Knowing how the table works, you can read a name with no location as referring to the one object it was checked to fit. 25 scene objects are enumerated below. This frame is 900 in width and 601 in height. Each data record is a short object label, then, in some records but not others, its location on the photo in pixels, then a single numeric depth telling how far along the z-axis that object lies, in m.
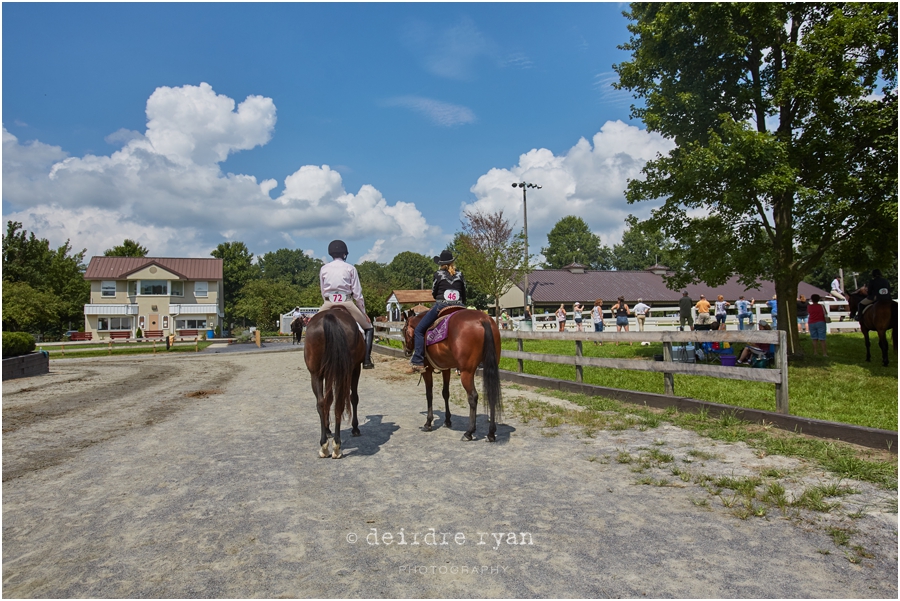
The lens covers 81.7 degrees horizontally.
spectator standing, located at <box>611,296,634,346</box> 21.91
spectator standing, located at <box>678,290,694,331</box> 21.06
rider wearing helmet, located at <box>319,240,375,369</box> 6.92
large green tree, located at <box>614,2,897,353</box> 11.94
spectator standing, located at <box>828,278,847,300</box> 18.00
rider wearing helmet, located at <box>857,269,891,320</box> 12.51
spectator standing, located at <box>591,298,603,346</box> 22.89
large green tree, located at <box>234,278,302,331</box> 62.47
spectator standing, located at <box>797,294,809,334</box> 18.70
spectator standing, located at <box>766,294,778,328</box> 22.28
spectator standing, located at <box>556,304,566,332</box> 26.16
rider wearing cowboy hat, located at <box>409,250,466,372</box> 7.40
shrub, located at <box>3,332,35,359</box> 16.03
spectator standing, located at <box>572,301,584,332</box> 25.82
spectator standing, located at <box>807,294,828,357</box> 14.62
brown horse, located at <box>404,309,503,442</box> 6.48
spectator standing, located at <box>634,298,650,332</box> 24.25
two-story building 54.25
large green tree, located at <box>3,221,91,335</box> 47.59
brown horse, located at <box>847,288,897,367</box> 12.48
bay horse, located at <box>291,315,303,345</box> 35.97
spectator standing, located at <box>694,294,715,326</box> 16.49
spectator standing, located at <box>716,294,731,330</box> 20.45
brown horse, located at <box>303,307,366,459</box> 6.00
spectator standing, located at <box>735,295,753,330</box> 21.58
